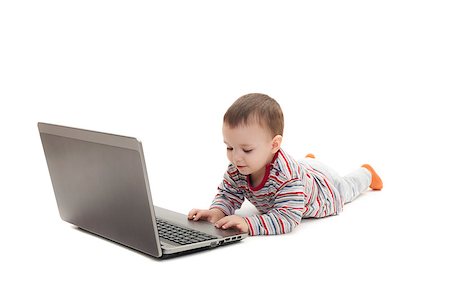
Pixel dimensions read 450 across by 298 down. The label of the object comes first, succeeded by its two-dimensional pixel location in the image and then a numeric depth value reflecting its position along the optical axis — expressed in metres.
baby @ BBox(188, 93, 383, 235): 3.26
